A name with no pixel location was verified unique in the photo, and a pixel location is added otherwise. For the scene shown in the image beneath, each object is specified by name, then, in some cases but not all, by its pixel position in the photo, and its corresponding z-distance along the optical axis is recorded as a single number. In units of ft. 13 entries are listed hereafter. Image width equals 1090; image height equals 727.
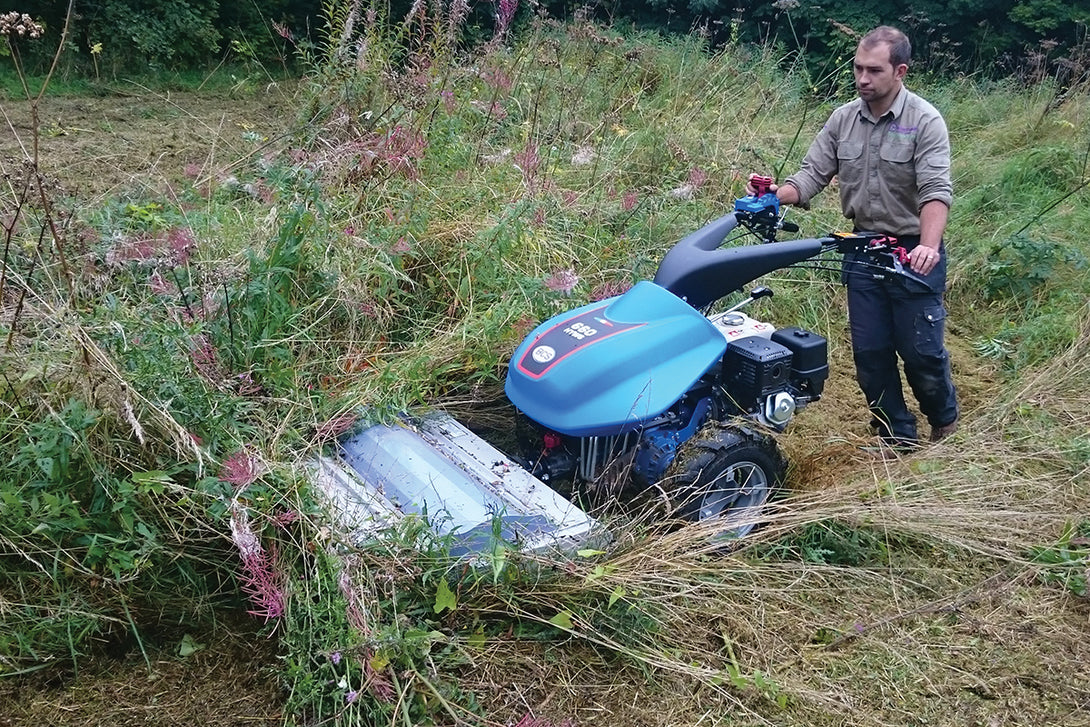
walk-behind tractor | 9.16
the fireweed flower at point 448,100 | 17.34
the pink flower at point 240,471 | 8.54
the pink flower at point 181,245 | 10.71
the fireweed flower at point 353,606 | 7.65
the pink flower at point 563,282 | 12.58
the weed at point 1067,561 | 9.86
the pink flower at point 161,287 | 11.00
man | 11.64
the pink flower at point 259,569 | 7.85
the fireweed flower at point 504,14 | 17.49
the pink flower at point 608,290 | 14.03
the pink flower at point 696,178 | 17.28
